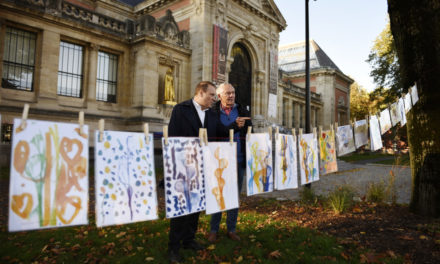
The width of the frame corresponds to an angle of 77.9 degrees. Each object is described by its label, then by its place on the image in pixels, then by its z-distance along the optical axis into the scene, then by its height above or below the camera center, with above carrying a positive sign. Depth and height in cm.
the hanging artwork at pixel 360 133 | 587 +34
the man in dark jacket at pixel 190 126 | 336 +26
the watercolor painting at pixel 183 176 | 310 -36
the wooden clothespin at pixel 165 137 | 302 +9
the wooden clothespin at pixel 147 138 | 295 +8
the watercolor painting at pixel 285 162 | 448 -25
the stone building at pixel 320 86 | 3584 +856
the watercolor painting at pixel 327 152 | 532 -8
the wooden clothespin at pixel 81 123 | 245 +19
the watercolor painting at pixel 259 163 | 402 -25
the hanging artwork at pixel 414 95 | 505 +102
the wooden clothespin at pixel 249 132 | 390 +21
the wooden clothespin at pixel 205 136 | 334 +12
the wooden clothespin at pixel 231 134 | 359 +16
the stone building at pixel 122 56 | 1202 +492
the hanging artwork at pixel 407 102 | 519 +92
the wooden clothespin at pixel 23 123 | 218 +16
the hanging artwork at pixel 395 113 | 615 +81
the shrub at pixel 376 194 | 617 -103
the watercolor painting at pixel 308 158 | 492 -19
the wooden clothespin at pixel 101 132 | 261 +12
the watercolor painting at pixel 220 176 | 340 -38
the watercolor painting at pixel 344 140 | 560 +18
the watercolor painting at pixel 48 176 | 217 -27
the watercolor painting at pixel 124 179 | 260 -35
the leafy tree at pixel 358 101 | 4000 +717
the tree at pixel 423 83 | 473 +120
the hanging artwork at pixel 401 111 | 604 +85
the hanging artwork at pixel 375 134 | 593 +32
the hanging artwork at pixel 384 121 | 627 +63
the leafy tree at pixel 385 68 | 2183 +684
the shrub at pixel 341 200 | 536 -106
